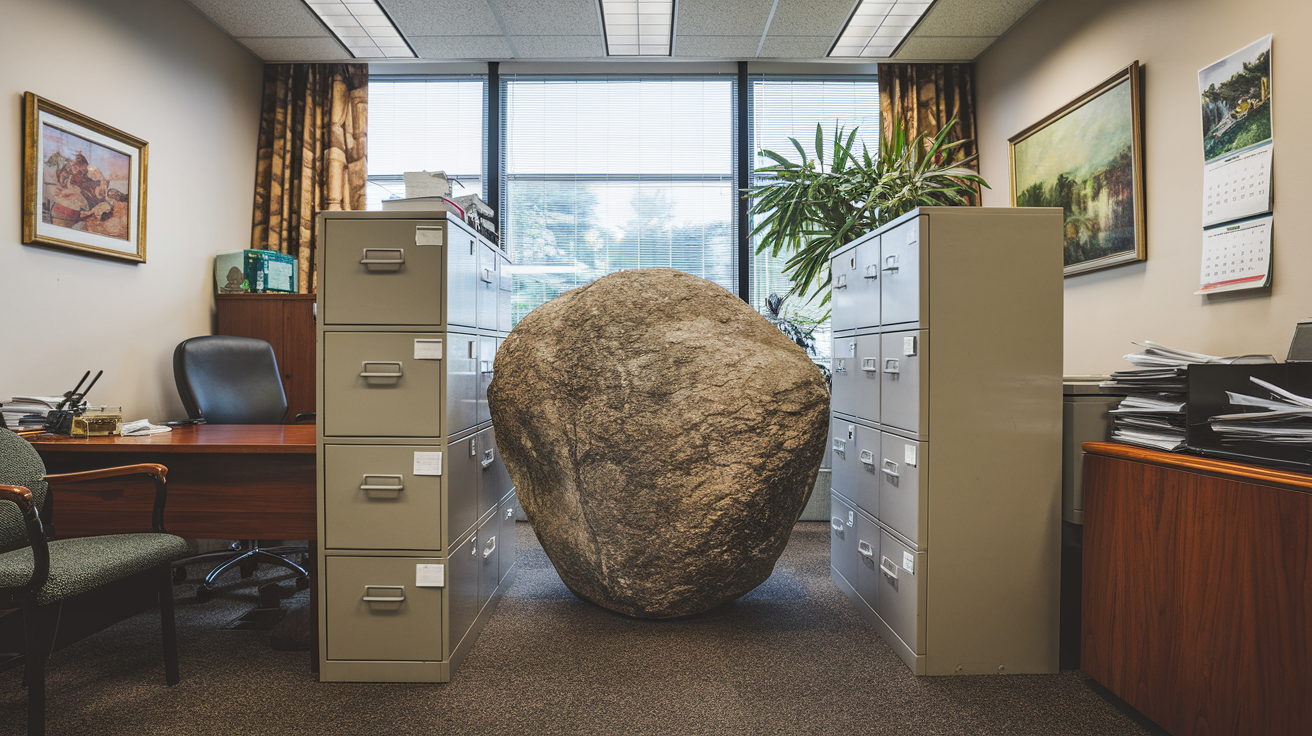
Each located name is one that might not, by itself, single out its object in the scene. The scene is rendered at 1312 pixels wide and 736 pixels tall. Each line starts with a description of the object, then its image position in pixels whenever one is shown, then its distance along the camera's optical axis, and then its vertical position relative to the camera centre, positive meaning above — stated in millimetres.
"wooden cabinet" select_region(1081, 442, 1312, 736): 1359 -514
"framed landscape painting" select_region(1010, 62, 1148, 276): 2910 +981
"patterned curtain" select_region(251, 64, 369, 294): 4273 +1448
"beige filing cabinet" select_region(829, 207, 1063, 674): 2039 -215
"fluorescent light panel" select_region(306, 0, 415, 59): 3682 +2042
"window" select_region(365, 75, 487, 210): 4586 +1742
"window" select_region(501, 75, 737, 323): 4574 +1335
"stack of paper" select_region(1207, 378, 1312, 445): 1446 -110
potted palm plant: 3344 +927
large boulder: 2129 -208
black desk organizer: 1546 -44
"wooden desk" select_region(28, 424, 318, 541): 2035 -388
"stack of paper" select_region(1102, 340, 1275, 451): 1745 -68
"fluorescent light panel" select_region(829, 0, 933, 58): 3703 +2061
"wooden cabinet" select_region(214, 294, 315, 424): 3766 +239
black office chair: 2916 -77
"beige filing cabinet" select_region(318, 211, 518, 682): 1988 -230
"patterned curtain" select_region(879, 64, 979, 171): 4406 +1843
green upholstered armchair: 1576 -501
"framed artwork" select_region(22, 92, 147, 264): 2688 +826
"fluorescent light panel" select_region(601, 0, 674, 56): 3725 +2070
